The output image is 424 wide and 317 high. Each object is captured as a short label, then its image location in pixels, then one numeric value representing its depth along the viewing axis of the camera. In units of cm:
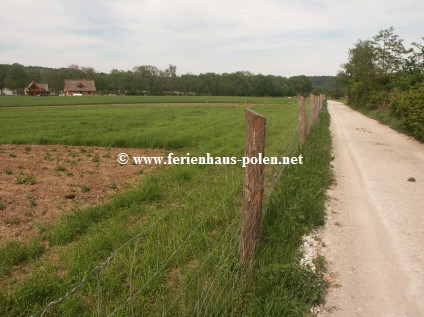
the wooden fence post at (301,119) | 800
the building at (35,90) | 9524
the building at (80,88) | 9919
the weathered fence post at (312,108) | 1051
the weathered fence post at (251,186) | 285
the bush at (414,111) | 1202
